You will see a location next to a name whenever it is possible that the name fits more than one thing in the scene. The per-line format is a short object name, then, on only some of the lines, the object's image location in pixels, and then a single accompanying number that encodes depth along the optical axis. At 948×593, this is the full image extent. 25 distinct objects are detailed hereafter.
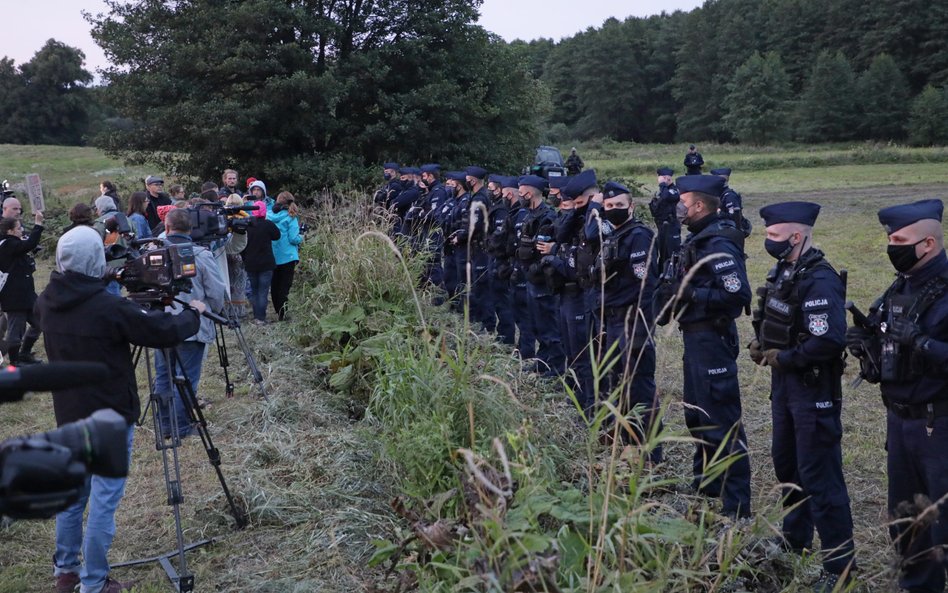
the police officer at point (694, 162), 16.61
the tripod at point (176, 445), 4.52
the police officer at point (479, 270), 10.43
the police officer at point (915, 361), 4.02
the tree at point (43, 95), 57.12
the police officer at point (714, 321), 5.35
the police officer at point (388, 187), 14.07
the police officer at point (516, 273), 9.46
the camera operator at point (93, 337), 4.33
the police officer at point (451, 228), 11.51
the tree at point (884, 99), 60.97
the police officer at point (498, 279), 9.82
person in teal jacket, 11.57
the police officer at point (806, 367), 4.52
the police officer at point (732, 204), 11.95
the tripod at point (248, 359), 7.52
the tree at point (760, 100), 65.67
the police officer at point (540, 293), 8.64
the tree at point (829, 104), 61.62
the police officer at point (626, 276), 6.39
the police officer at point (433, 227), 11.23
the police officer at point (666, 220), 13.36
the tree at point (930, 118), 55.03
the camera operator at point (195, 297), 6.80
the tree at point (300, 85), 19.27
